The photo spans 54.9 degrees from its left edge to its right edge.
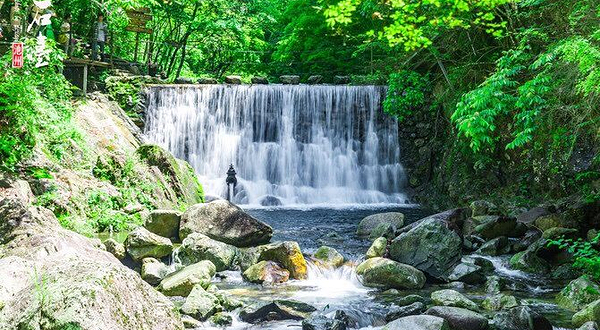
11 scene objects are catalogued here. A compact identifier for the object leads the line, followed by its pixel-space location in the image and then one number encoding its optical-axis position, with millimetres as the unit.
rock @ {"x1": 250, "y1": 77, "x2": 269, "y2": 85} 21406
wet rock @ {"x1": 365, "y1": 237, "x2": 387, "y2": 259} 9383
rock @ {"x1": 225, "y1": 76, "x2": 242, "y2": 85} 21141
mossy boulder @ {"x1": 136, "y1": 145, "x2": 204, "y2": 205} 12750
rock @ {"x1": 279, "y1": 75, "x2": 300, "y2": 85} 21594
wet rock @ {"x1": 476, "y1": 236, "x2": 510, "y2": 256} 9938
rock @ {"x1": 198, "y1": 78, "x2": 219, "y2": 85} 20719
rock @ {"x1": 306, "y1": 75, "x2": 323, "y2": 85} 22562
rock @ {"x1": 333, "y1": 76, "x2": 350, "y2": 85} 21303
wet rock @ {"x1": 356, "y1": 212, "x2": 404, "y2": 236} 11602
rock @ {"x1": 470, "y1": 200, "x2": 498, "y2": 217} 12633
